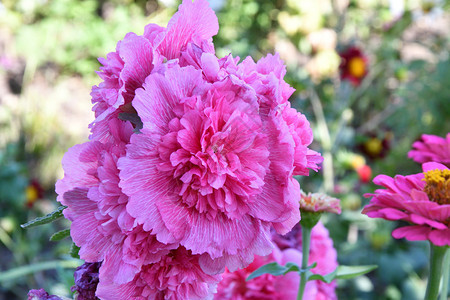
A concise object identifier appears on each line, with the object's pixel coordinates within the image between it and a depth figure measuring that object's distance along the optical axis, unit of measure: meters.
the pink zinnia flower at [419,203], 0.40
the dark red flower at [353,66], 1.72
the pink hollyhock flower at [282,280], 0.55
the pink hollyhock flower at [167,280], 0.36
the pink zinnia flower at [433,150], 0.55
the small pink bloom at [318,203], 0.51
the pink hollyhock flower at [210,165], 0.34
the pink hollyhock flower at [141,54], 0.35
